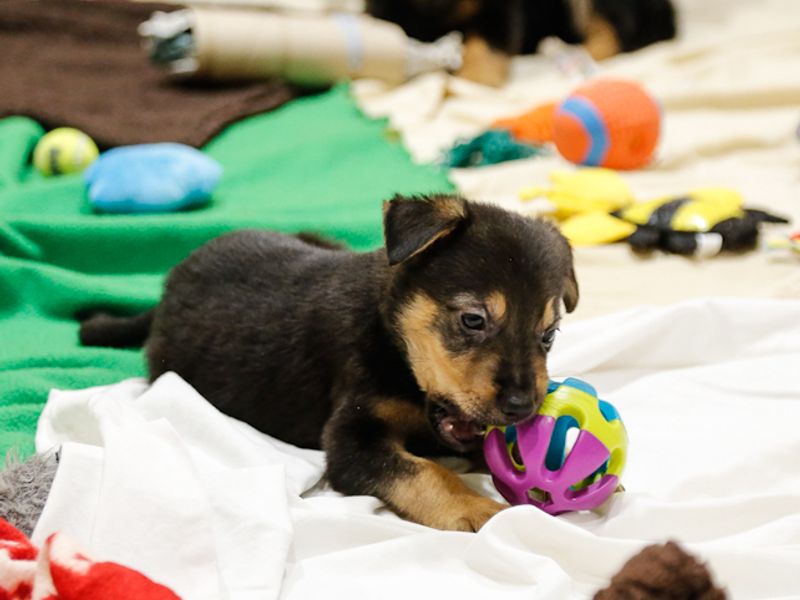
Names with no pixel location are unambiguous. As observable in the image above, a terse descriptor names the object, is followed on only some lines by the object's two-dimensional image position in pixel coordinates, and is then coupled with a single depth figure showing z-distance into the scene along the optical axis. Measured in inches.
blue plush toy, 121.3
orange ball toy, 147.2
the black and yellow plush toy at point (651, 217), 119.0
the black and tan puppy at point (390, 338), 70.0
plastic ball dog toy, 67.4
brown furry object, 51.7
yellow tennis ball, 138.7
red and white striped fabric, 51.0
